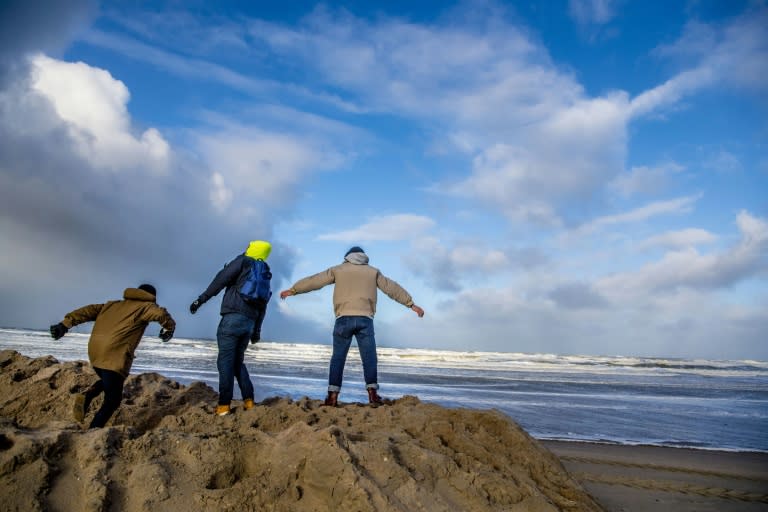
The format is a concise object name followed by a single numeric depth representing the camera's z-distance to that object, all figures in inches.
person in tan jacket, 247.0
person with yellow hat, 218.2
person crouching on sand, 188.2
